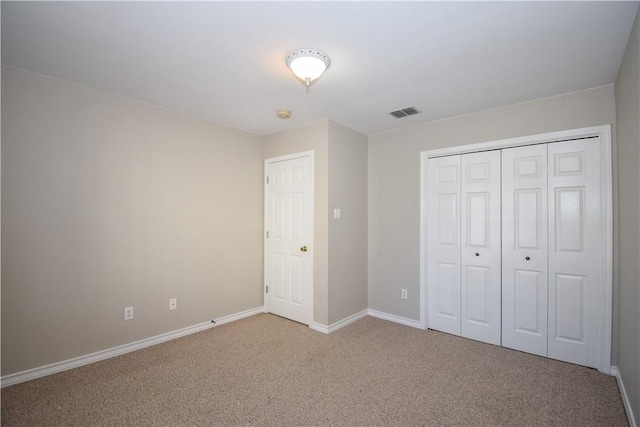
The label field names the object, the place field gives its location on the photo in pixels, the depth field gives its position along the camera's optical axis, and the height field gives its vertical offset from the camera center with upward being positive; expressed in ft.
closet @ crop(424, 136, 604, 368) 8.79 -1.01
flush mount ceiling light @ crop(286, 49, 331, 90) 6.81 +3.48
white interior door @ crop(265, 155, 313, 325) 12.05 -0.98
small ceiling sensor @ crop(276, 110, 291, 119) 10.54 +3.56
